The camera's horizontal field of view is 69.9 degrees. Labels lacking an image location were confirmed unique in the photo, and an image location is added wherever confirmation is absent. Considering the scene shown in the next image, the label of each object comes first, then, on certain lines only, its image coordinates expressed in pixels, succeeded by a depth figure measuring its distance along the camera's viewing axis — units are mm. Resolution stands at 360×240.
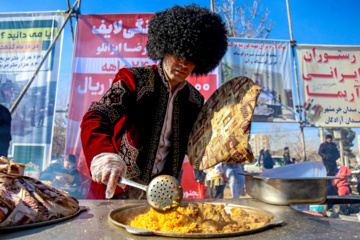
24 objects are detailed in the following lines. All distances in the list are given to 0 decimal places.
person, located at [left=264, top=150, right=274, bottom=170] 6258
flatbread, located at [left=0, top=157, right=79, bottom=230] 837
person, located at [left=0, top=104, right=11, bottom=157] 4562
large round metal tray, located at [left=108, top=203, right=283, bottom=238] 757
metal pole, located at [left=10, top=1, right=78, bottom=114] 5121
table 771
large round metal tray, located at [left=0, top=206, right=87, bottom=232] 794
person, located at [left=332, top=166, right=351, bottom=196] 5414
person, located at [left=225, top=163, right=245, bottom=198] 5238
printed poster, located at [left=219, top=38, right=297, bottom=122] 5914
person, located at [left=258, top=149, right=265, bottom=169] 6324
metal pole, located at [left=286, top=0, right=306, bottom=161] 5859
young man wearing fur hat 1508
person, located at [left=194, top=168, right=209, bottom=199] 5168
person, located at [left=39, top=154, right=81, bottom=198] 5074
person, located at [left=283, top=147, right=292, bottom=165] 6400
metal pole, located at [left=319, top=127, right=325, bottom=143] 6095
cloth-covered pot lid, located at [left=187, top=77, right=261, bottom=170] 1371
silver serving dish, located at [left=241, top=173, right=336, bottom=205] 1301
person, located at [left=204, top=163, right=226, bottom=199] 5125
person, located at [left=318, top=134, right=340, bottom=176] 6105
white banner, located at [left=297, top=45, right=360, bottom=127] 5977
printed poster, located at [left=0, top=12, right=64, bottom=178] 5262
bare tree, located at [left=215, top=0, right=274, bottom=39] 10992
